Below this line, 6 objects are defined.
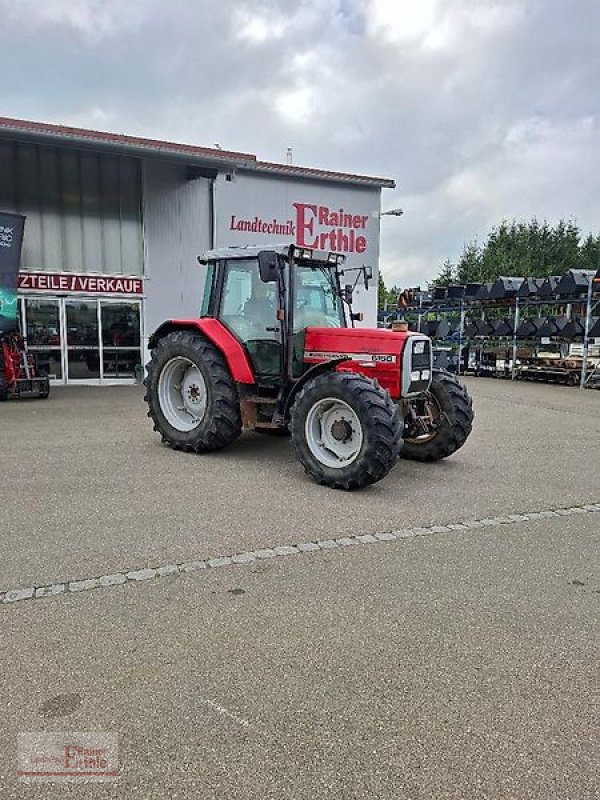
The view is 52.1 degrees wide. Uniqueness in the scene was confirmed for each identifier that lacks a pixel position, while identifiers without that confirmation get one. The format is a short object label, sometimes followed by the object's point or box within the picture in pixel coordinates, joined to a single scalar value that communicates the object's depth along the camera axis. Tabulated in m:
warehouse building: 14.35
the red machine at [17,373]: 12.07
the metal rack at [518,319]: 16.73
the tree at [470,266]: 39.16
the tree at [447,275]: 41.96
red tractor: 5.89
